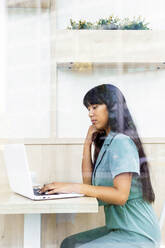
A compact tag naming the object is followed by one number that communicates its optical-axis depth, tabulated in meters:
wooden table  1.10
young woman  1.17
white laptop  1.16
